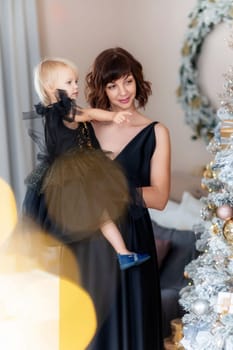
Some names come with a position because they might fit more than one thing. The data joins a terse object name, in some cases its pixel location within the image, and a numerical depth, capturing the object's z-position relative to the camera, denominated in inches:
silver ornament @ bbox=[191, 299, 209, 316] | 124.2
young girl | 121.2
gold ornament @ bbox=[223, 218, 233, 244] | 121.0
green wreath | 163.9
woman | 124.2
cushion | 167.9
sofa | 155.4
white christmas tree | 121.4
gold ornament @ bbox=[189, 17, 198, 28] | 164.1
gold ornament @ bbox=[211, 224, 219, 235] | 123.8
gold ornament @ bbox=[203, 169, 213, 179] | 127.0
